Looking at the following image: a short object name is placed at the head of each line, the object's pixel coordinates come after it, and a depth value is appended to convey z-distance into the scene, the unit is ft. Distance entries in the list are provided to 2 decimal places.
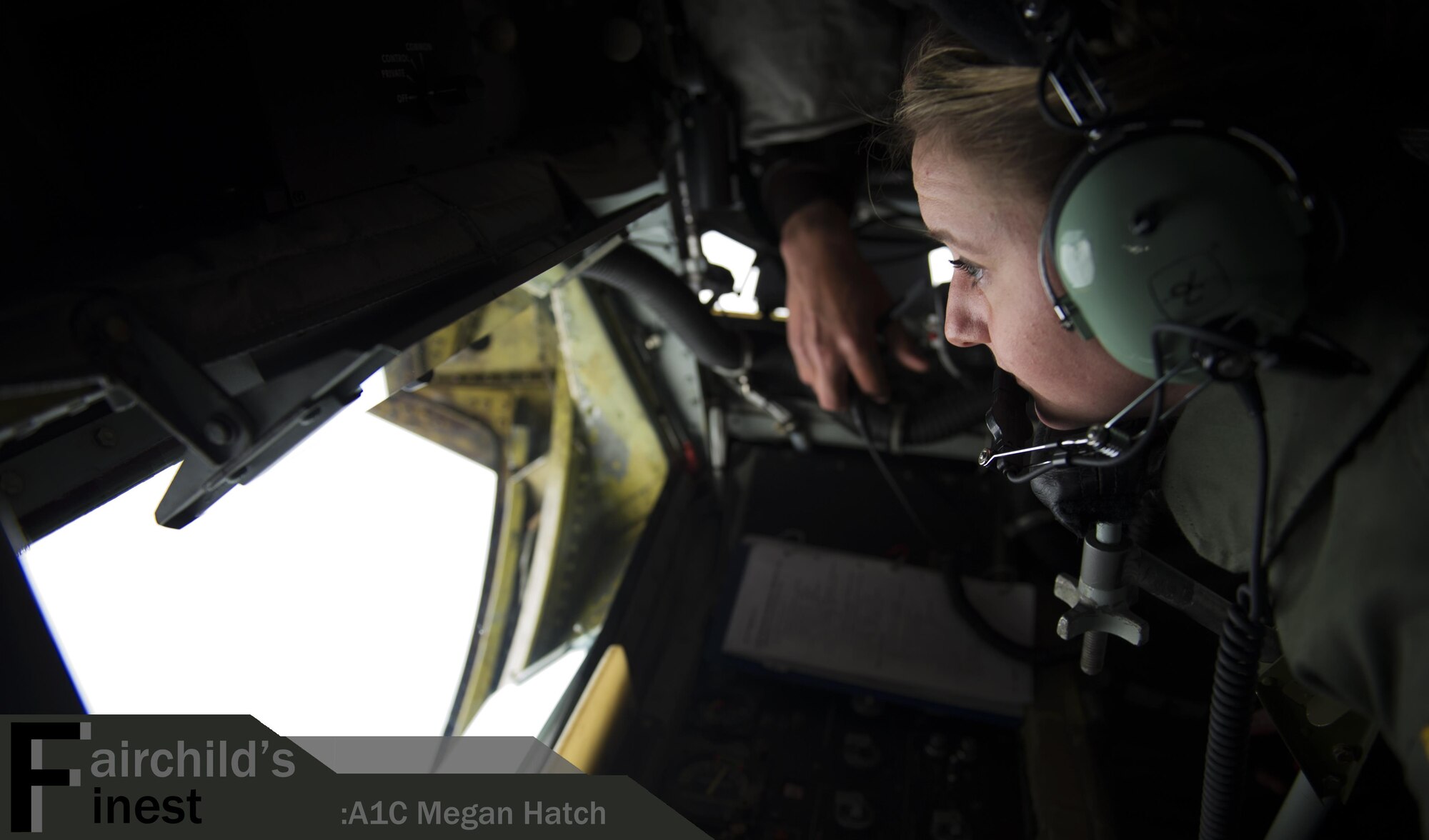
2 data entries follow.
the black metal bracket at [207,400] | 1.84
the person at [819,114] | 5.28
